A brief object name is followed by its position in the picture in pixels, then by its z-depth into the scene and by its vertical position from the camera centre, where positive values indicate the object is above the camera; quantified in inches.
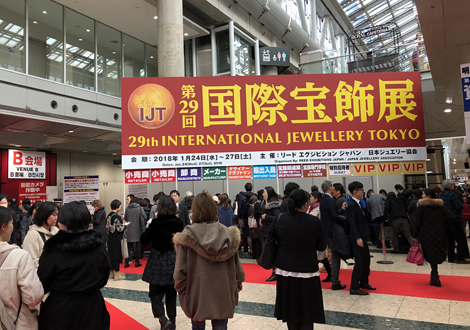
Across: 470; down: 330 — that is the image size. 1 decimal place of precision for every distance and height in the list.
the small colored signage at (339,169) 337.7 +8.3
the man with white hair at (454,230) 266.8 -43.5
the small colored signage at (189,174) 333.7 +9.2
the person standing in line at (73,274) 87.5 -22.1
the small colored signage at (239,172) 335.6 +9.1
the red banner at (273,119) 337.1 +60.1
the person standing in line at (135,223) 302.0 -33.4
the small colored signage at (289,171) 337.1 +8.7
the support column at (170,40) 449.4 +188.1
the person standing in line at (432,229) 200.8 -31.7
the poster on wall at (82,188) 568.1 -0.2
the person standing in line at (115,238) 251.0 -37.8
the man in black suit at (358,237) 187.5 -32.2
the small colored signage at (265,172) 335.9 +8.7
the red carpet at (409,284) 188.5 -65.8
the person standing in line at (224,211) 307.0 -25.6
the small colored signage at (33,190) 532.1 -1.4
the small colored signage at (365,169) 336.2 +8.0
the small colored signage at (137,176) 330.3 +9.0
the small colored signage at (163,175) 331.9 +8.8
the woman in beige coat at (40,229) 120.2 -14.3
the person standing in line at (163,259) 142.7 -30.9
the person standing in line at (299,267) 112.3 -28.7
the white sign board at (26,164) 523.5 +39.1
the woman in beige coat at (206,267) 100.7 -24.8
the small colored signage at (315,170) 337.4 +8.5
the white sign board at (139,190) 565.8 -7.6
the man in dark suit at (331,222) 204.1 -25.7
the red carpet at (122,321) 155.5 -63.2
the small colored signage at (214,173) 334.6 +9.4
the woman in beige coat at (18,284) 80.8 -22.1
